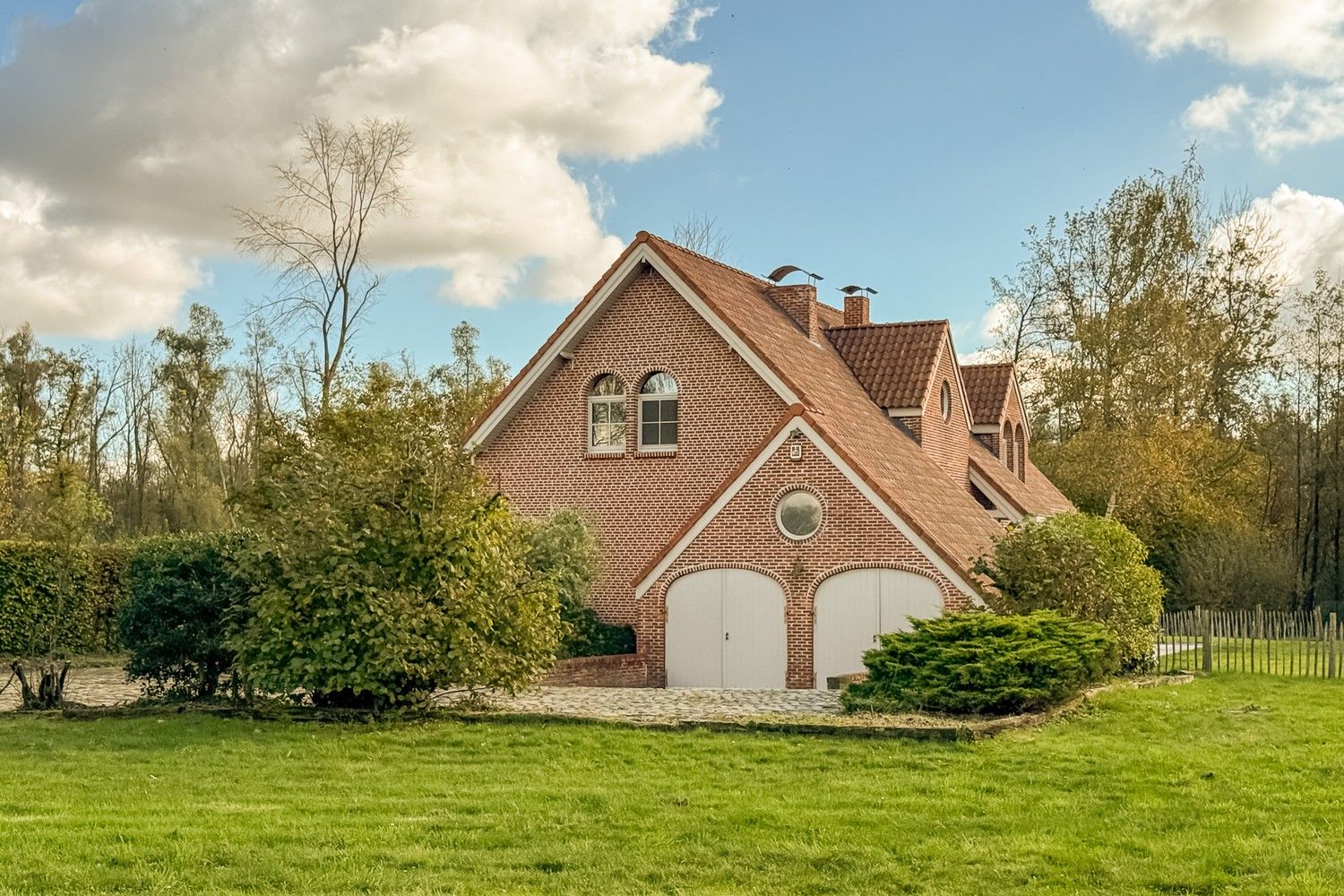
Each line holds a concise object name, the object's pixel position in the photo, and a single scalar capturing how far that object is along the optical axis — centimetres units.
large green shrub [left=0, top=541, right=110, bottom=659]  2795
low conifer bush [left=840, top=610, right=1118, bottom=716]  1705
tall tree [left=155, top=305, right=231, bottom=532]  4922
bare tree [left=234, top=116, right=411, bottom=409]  3900
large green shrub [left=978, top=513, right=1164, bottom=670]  2119
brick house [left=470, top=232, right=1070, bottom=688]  2281
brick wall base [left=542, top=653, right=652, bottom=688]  2320
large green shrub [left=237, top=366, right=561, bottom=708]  1714
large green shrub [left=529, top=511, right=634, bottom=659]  2509
